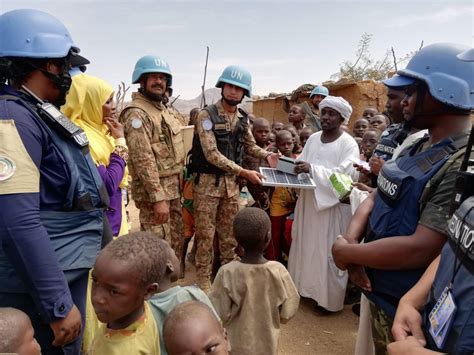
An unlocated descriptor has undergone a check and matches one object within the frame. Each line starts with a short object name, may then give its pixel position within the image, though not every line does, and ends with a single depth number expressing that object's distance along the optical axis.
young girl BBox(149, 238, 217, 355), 1.41
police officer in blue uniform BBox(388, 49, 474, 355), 0.89
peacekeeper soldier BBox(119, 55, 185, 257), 3.22
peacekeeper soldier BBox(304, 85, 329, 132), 7.39
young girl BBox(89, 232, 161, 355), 1.25
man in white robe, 3.51
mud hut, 9.19
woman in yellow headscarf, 2.24
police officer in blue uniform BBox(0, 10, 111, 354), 1.40
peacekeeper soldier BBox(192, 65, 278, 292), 3.65
